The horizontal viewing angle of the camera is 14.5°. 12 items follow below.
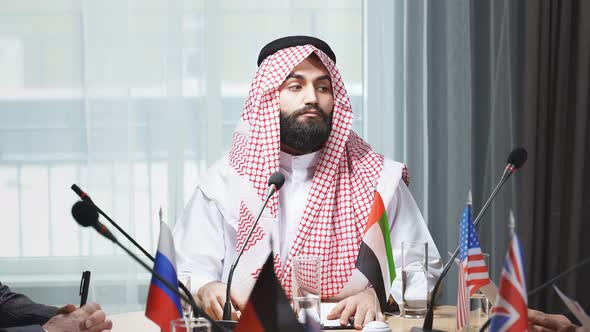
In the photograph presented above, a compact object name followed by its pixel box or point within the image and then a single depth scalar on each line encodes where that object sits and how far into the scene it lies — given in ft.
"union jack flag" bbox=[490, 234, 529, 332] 15.59
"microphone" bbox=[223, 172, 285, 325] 17.29
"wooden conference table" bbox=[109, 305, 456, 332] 17.42
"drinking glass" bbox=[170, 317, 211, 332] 15.95
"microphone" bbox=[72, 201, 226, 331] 15.99
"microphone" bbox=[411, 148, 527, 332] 17.16
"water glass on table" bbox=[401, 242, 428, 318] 17.35
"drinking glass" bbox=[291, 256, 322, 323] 16.82
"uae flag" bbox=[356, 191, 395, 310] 17.45
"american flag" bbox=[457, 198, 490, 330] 16.71
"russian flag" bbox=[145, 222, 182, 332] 16.36
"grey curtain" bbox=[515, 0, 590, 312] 20.89
